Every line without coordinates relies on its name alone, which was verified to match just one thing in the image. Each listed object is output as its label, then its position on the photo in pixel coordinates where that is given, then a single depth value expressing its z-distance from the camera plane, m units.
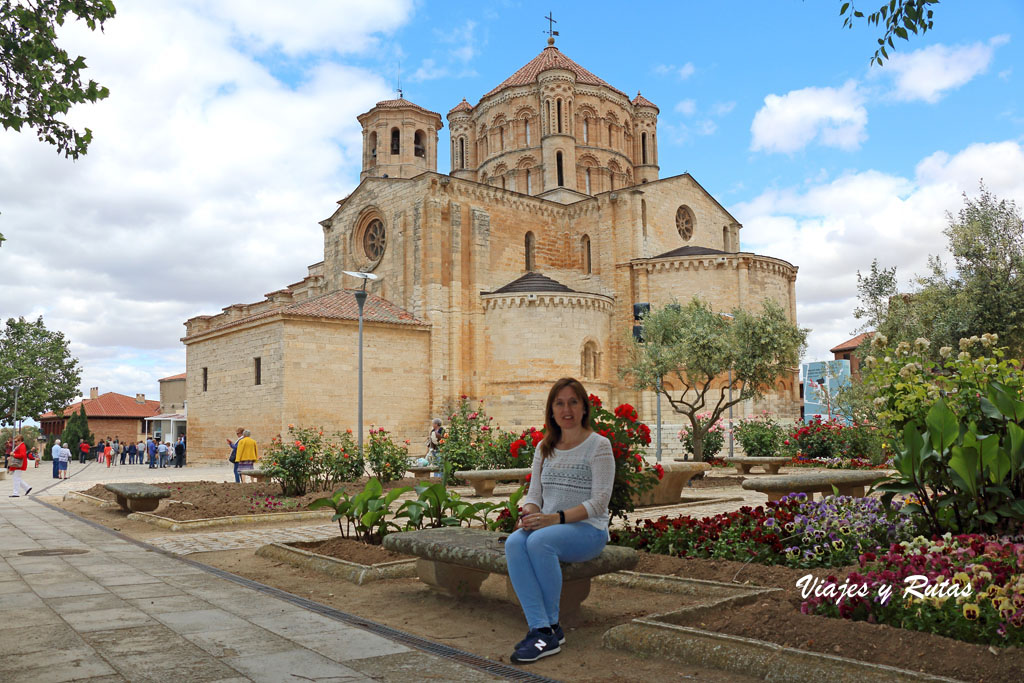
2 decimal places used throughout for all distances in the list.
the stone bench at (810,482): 8.28
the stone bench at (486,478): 11.99
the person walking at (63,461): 26.39
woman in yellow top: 17.89
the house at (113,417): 65.12
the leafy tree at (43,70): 6.48
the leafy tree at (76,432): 48.16
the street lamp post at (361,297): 17.68
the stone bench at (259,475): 14.63
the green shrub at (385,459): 14.69
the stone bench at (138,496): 11.53
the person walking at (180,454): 33.81
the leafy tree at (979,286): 21.58
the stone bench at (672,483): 10.77
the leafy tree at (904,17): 5.43
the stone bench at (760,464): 15.91
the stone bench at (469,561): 4.61
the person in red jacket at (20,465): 17.44
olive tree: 17.97
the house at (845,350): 69.19
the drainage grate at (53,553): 7.93
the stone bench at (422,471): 15.71
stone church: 27.22
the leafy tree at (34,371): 55.16
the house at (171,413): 54.72
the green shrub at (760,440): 20.33
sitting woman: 4.27
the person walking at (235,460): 18.23
